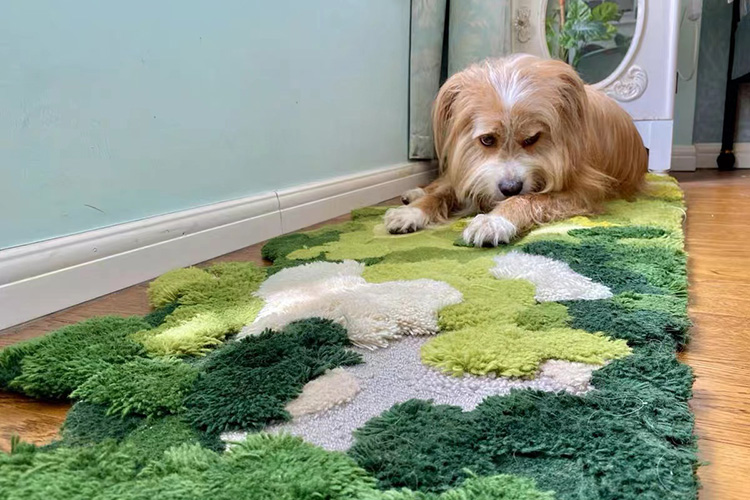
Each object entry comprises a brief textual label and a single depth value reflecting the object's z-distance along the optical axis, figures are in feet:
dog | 5.66
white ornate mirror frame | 9.13
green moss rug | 1.67
